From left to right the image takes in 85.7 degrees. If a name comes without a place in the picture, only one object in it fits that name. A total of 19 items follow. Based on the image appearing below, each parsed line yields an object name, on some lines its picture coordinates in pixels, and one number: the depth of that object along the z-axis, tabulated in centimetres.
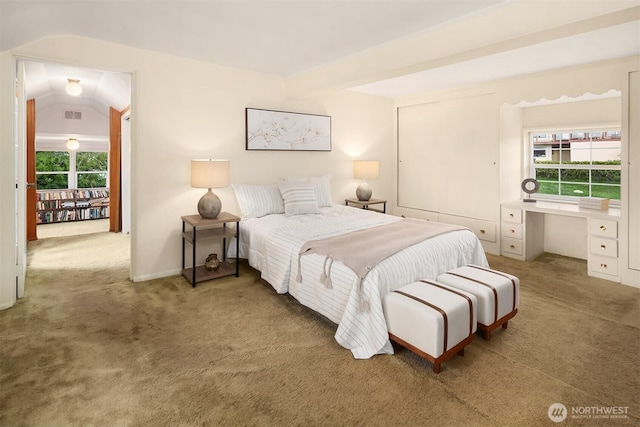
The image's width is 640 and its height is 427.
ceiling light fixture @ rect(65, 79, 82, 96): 493
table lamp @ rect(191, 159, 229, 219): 354
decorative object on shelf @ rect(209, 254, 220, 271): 373
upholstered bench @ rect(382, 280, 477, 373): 202
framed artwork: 427
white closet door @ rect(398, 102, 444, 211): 530
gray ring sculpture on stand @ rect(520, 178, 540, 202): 461
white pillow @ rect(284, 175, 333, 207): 454
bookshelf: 712
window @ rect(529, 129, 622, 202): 430
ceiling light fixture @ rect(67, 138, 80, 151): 752
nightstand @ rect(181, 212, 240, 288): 352
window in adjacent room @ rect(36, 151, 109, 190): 773
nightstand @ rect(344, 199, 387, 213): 507
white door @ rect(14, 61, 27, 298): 309
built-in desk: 360
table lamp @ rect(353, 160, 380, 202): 517
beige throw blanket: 244
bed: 233
